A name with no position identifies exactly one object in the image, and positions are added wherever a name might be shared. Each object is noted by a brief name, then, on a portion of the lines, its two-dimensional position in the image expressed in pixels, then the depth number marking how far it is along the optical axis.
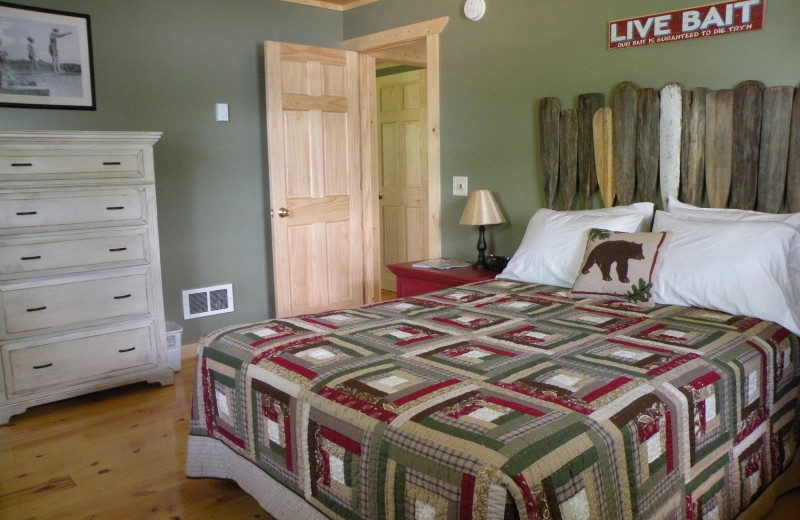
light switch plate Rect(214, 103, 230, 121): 4.32
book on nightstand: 3.93
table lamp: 3.77
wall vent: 4.29
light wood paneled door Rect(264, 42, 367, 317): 4.37
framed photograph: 3.50
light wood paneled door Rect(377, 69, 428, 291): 5.72
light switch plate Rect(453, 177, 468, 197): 4.16
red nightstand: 3.65
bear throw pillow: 2.70
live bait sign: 2.86
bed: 1.50
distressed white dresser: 3.15
